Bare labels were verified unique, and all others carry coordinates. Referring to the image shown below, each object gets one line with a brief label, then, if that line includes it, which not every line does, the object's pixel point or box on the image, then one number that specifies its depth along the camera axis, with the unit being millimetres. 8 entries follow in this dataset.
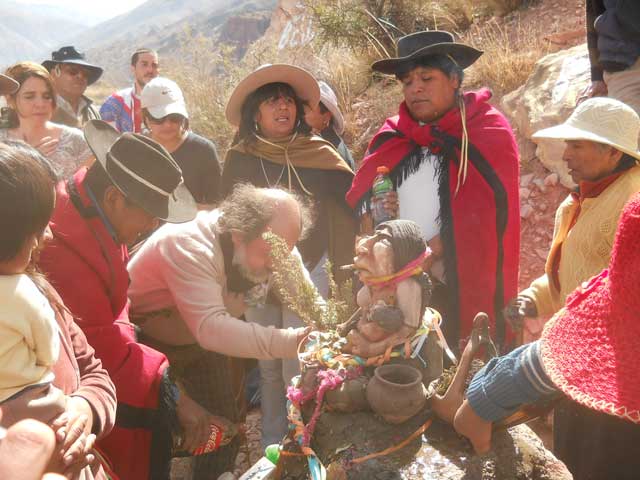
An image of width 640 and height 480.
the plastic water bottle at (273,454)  2004
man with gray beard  2418
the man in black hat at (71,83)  4824
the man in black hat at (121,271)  1987
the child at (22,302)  1288
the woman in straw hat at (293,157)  3557
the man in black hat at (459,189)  3057
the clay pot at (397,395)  1708
